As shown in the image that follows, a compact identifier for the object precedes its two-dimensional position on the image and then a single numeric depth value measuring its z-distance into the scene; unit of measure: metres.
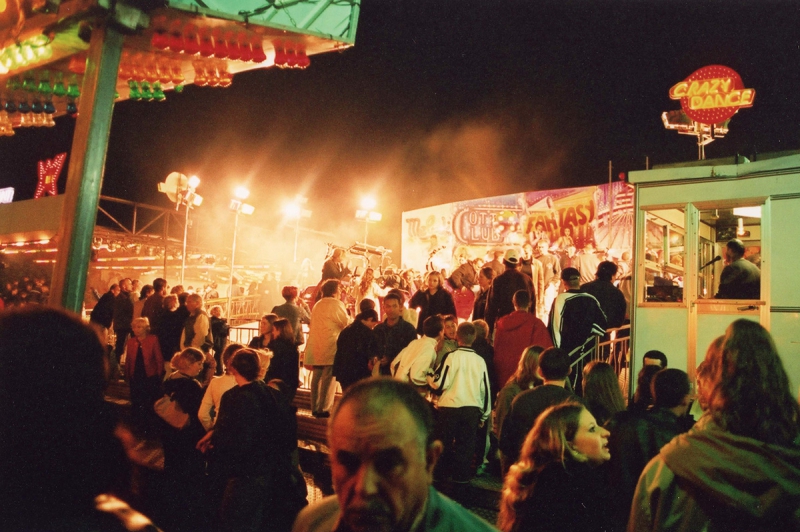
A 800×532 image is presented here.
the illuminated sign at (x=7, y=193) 17.66
